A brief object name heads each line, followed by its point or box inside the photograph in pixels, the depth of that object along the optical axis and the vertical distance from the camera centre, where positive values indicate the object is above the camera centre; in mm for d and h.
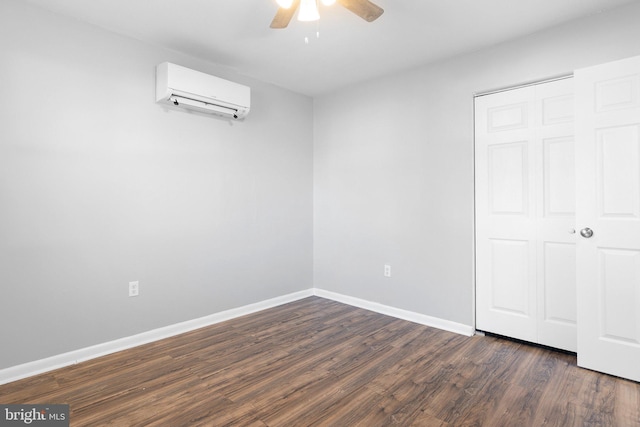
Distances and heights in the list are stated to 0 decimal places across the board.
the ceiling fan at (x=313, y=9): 1910 +1191
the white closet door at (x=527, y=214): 2582 +0
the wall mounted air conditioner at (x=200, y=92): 2777 +1089
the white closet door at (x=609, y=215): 2188 -10
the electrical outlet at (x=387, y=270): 3609 -590
